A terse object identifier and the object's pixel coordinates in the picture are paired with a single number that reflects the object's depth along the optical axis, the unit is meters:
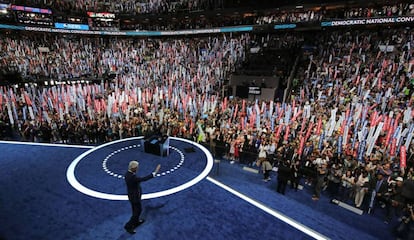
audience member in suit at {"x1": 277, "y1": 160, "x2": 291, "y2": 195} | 7.88
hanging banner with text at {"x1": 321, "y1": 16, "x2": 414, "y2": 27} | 19.35
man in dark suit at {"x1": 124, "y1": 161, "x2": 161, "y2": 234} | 5.34
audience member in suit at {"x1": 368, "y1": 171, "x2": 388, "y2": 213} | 7.13
